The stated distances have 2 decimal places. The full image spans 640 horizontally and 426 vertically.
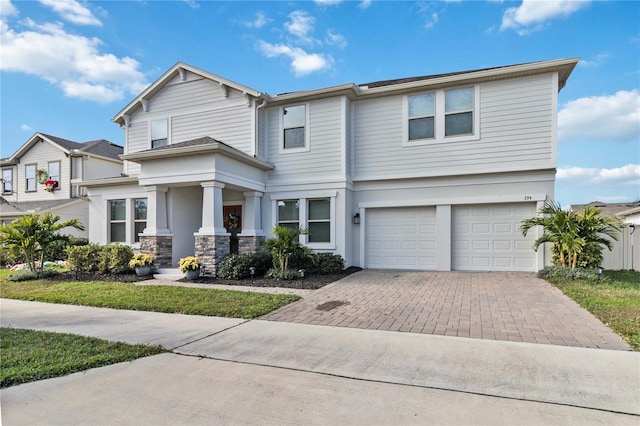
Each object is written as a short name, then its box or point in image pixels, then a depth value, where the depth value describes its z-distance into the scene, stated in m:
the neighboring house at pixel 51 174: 17.70
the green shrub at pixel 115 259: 10.30
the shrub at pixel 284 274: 9.02
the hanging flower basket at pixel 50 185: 18.27
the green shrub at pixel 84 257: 10.59
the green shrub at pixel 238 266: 9.29
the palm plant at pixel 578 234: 8.43
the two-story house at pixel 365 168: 9.76
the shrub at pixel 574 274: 8.05
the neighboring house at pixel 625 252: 10.45
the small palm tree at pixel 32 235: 9.95
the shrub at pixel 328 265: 10.09
